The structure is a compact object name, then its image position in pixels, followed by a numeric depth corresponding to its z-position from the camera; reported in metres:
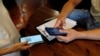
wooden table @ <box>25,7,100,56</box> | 0.86
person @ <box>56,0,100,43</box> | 0.91
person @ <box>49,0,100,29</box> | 1.06
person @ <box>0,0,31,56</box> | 0.75
